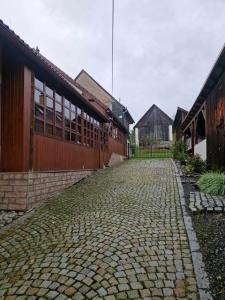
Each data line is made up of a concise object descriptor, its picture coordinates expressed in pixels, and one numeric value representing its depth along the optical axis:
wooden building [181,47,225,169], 7.46
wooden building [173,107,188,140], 21.05
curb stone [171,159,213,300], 2.36
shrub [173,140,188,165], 16.19
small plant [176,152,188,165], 12.83
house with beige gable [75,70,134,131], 19.77
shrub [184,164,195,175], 9.75
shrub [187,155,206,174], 9.93
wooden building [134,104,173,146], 30.21
